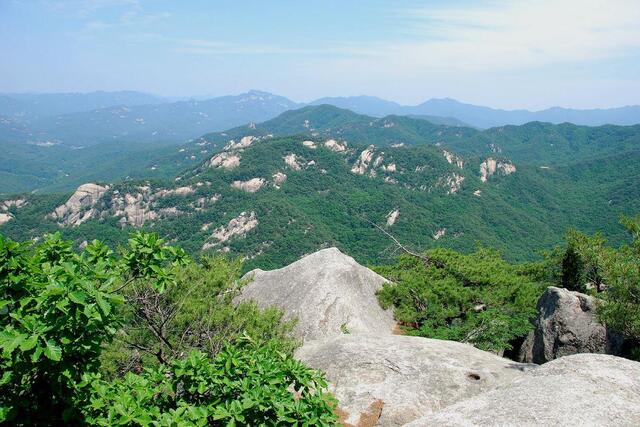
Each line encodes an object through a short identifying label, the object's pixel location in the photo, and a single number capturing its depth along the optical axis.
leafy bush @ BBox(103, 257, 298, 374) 13.16
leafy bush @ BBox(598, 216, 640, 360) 13.34
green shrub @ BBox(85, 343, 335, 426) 6.03
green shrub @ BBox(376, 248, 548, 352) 20.05
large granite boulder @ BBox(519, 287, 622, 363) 17.83
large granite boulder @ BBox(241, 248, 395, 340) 20.34
